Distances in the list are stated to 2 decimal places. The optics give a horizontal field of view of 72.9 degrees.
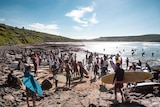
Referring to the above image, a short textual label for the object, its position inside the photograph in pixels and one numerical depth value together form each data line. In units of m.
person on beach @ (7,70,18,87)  8.21
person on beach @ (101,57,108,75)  12.64
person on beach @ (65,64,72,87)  8.97
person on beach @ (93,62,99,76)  12.72
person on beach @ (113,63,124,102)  5.89
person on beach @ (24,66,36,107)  5.34
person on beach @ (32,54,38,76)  11.78
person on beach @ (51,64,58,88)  9.51
